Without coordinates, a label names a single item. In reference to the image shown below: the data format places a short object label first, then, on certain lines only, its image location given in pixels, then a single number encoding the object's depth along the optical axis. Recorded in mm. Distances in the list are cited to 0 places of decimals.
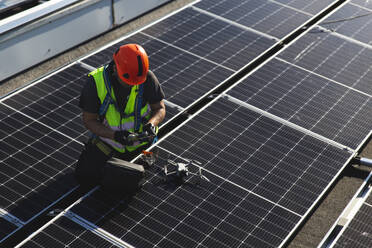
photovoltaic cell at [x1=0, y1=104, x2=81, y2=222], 8555
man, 8398
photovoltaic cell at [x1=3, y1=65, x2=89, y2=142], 10094
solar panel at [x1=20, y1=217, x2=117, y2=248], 7602
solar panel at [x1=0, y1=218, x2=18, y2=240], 7991
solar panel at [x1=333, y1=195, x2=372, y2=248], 8250
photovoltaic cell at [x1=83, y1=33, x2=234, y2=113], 11078
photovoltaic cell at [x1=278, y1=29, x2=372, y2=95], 11922
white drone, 8742
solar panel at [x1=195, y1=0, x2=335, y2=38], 13711
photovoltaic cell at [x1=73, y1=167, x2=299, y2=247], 7887
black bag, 8172
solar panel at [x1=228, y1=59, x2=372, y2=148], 10398
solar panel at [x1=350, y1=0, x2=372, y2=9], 15102
